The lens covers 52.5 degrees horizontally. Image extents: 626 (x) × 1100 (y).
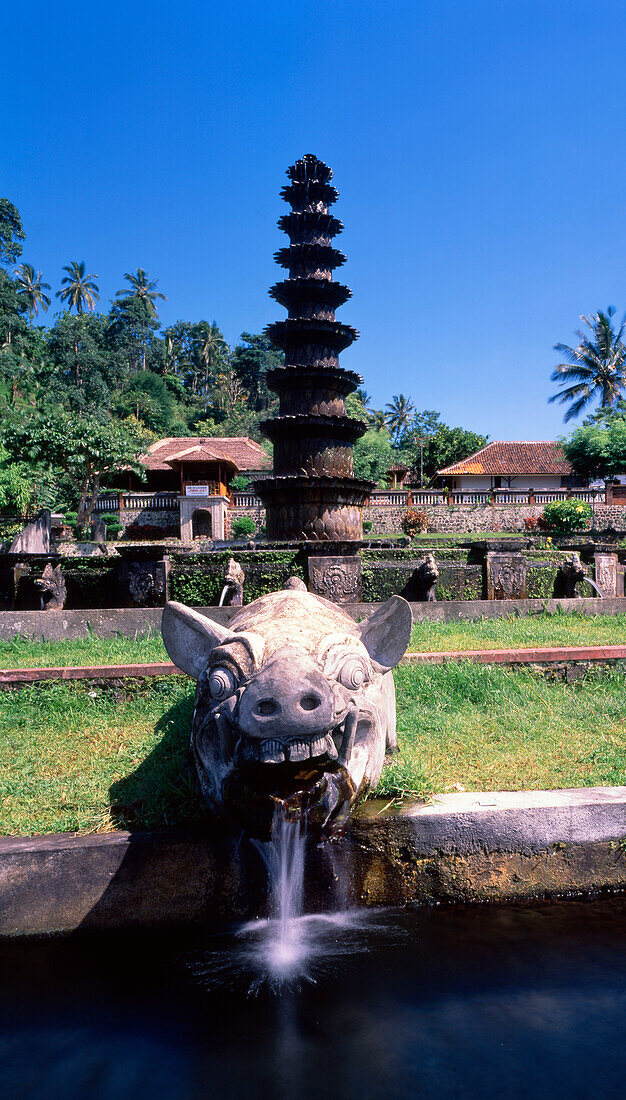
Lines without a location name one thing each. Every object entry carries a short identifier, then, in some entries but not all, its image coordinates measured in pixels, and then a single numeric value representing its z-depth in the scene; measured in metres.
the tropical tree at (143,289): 68.31
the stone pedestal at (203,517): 36.72
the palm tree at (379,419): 67.53
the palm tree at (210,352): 68.62
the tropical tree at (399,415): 76.31
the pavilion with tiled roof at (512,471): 43.59
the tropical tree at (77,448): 29.16
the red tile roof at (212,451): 41.09
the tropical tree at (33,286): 63.09
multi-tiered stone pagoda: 14.70
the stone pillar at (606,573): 11.01
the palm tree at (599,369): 46.78
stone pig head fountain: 2.45
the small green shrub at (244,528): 37.31
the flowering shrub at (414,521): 35.88
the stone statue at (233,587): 9.12
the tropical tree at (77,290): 67.00
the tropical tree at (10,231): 40.88
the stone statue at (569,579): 10.34
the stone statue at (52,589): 9.41
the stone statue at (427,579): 9.56
